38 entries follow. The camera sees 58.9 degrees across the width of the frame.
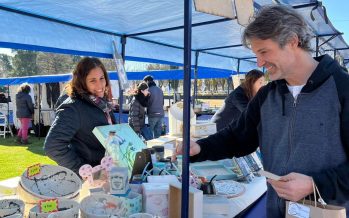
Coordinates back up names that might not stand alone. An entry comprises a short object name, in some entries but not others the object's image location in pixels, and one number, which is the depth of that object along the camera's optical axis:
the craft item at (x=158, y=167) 1.66
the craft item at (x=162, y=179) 1.33
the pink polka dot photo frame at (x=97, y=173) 1.37
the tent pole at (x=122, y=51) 3.85
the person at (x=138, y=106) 6.07
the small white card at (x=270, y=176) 1.03
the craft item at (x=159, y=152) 2.03
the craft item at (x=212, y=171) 2.04
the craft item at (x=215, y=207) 1.40
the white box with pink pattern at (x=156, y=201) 1.18
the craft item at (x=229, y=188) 1.73
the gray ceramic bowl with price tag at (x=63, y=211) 0.93
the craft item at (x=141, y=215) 1.00
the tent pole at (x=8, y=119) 9.33
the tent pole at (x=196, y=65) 5.70
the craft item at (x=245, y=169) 2.09
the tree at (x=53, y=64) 35.44
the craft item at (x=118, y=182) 1.14
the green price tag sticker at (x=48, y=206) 0.99
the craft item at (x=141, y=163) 1.58
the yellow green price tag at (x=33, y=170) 1.26
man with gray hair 1.05
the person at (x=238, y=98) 3.21
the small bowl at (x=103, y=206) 0.99
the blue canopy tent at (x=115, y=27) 2.64
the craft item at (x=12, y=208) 0.93
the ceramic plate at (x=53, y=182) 1.21
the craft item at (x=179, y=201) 1.11
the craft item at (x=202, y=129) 2.69
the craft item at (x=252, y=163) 2.26
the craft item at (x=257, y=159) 2.38
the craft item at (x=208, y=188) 1.52
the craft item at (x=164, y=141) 2.64
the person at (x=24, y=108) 7.94
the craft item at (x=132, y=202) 1.11
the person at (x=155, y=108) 6.24
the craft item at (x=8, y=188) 1.60
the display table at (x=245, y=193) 1.58
